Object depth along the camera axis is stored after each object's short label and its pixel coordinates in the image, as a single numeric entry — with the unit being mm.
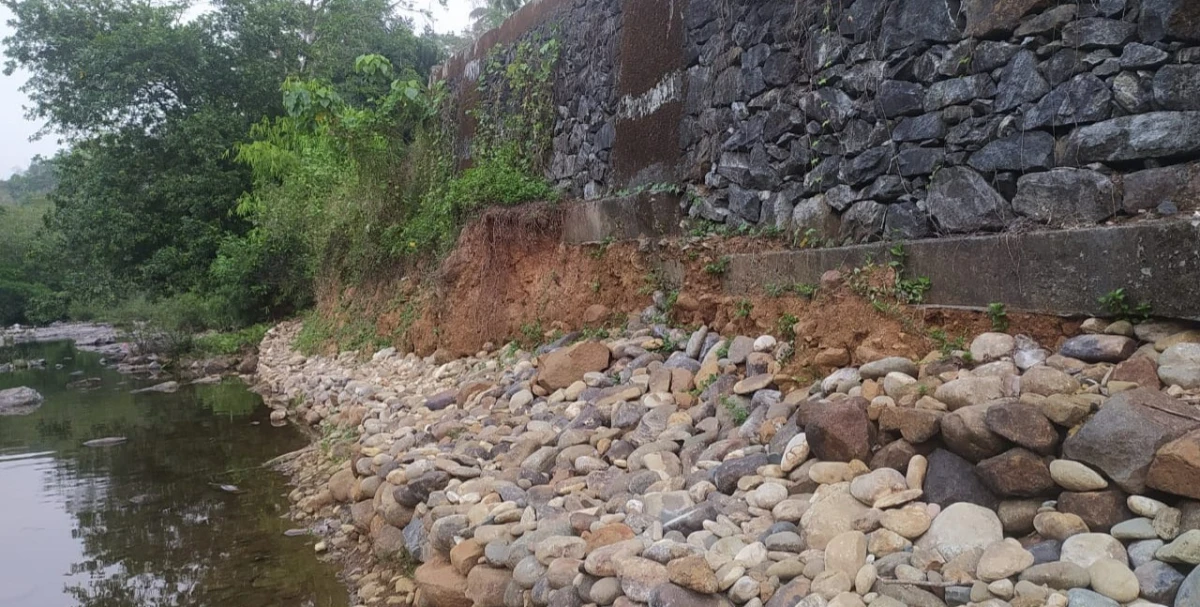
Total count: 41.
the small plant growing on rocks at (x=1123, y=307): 2963
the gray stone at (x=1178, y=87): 3029
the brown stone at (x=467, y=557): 3816
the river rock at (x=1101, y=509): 2439
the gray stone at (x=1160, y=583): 2156
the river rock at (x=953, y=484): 2785
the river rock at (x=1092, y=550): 2312
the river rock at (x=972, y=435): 2781
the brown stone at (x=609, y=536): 3357
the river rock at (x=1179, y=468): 2260
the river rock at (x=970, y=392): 2971
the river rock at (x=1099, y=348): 2941
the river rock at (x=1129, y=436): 2412
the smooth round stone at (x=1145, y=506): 2352
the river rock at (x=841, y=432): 3193
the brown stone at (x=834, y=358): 3871
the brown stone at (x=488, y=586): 3586
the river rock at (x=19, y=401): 10906
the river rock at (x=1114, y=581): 2188
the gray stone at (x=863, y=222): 4153
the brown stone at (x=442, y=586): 3703
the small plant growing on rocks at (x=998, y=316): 3424
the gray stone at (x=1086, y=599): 2176
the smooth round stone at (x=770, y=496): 3240
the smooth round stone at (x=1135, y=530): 2314
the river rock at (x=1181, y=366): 2656
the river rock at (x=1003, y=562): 2396
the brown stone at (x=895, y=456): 3066
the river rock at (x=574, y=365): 5406
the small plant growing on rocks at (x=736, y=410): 4012
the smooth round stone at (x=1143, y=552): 2260
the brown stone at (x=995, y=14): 3502
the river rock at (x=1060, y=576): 2268
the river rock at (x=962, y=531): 2596
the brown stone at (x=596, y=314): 6070
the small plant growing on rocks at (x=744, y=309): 4723
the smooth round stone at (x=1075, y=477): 2498
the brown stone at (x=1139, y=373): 2734
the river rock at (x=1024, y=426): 2650
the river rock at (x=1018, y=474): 2631
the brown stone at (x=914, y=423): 2992
